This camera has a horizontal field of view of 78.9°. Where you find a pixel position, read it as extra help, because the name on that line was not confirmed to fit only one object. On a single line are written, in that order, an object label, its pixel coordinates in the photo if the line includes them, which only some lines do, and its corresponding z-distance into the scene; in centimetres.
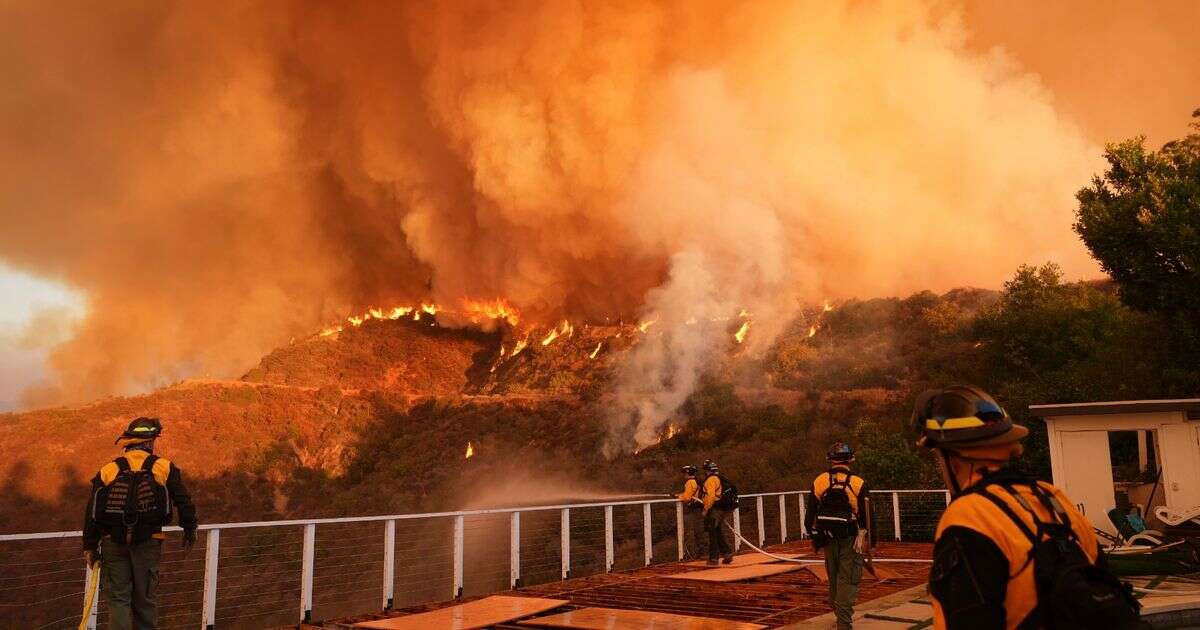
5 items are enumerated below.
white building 976
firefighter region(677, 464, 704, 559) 1104
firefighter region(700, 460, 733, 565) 1076
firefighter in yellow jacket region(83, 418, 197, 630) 489
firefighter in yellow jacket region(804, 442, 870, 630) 588
